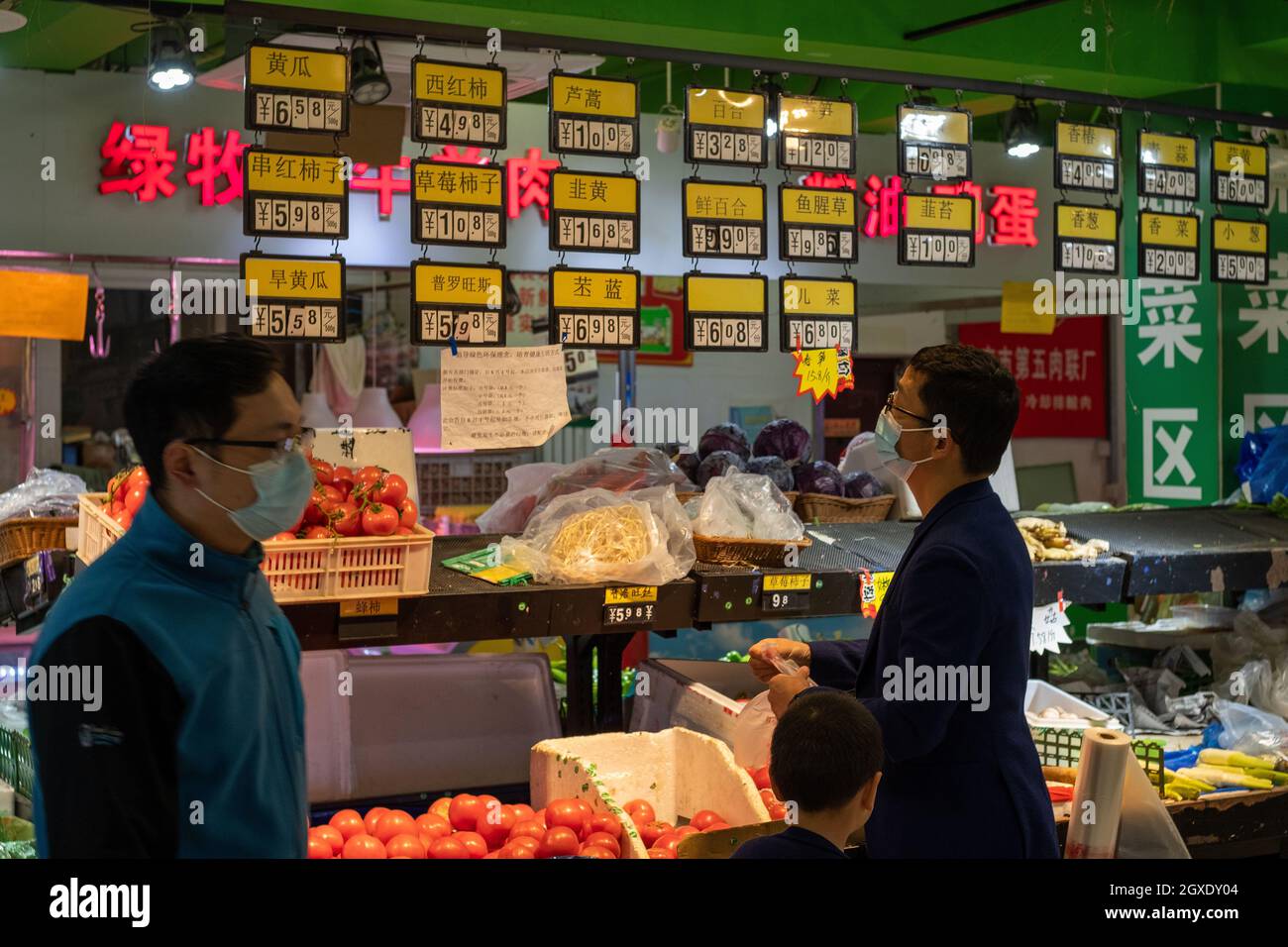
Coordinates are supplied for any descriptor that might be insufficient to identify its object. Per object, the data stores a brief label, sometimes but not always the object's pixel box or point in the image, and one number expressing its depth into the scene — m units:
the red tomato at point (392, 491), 3.41
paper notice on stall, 4.93
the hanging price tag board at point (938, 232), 6.02
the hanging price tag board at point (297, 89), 4.74
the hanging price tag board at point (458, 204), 5.03
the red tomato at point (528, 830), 3.40
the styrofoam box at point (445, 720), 4.19
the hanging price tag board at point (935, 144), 5.91
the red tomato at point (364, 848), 3.31
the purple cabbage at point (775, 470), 5.02
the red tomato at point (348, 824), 3.49
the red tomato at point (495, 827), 3.53
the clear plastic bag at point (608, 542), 3.70
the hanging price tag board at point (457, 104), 4.93
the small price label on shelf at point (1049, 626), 4.48
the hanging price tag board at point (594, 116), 5.20
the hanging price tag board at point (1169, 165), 6.52
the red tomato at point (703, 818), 3.62
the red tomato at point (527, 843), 3.33
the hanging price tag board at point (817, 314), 5.73
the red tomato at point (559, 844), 3.32
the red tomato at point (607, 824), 3.41
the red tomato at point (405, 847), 3.33
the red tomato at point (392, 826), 3.47
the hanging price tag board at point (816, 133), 5.67
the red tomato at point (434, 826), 3.49
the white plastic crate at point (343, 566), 3.21
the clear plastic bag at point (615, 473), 4.41
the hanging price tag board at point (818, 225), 5.75
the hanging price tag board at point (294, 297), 4.82
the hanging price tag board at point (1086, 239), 6.29
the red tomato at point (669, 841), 3.48
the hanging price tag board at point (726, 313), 5.57
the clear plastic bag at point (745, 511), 4.03
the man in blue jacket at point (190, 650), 1.51
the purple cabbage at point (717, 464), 4.89
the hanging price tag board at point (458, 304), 5.10
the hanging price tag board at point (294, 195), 4.80
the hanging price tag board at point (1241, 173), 6.78
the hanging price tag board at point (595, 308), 5.30
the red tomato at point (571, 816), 3.43
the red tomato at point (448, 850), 3.33
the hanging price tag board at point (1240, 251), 6.84
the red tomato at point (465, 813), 3.57
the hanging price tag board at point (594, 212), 5.26
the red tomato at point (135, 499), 3.29
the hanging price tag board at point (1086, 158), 6.22
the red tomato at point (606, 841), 3.32
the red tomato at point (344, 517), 3.34
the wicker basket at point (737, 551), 3.95
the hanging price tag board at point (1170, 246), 6.55
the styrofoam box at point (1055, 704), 4.56
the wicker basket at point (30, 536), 4.05
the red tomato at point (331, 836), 3.39
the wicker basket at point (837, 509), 5.05
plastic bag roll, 3.24
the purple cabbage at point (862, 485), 5.21
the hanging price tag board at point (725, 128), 5.42
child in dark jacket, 2.37
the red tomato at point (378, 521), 3.34
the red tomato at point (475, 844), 3.37
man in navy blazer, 2.44
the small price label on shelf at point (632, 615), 3.65
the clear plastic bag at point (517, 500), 4.49
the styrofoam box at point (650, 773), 3.63
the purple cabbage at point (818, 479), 5.18
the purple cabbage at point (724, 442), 5.12
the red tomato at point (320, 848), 3.33
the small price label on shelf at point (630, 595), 3.64
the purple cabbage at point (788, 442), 5.27
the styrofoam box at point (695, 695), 4.02
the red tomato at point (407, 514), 3.47
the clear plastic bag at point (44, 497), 4.16
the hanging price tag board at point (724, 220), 5.52
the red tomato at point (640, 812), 3.71
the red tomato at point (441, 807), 3.64
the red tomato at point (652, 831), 3.60
